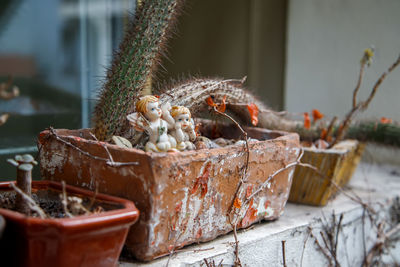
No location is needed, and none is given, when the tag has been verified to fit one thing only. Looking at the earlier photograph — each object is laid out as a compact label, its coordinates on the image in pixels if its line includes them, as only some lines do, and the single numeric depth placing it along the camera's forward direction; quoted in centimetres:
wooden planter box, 133
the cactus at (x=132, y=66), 101
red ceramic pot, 68
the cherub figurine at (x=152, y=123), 92
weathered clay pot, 83
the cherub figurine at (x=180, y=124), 97
